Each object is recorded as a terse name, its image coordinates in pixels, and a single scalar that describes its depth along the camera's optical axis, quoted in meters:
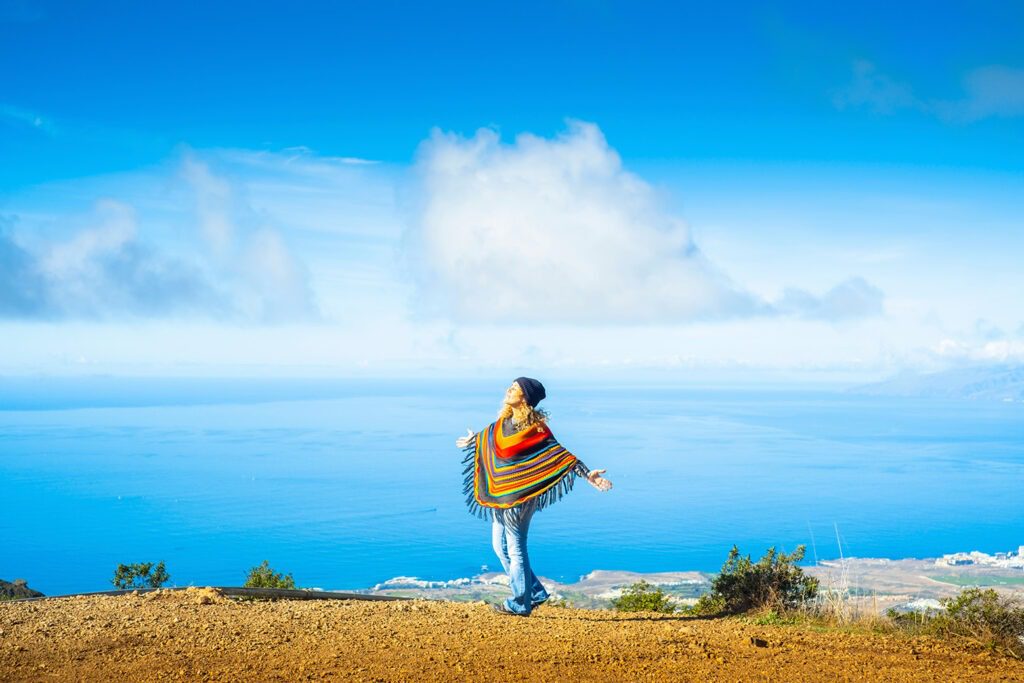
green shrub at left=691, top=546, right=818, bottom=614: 7.64
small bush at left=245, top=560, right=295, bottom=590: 11.71
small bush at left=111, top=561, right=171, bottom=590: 12.34
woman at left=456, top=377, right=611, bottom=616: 6.63
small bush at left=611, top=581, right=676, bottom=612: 9.00
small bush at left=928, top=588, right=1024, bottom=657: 5.72
